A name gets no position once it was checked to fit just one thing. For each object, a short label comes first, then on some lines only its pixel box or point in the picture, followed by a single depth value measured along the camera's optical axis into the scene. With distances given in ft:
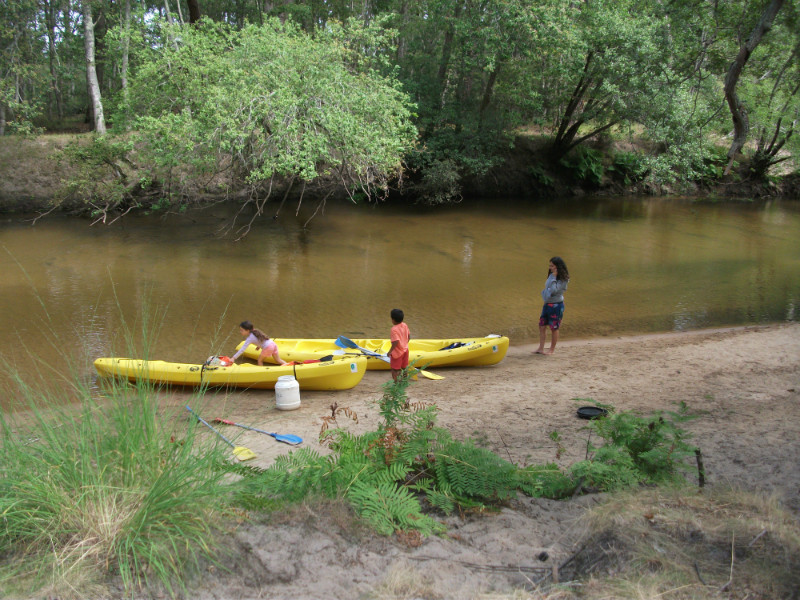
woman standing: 27.55
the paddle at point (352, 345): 26.96
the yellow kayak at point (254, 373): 24.68
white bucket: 23.34
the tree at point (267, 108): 41.37
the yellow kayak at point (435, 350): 27.53
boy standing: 23.53
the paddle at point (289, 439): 19.33
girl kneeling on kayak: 26.61
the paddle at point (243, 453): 17.29
